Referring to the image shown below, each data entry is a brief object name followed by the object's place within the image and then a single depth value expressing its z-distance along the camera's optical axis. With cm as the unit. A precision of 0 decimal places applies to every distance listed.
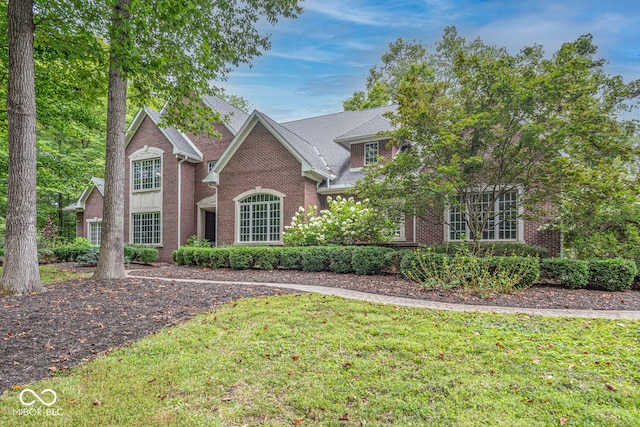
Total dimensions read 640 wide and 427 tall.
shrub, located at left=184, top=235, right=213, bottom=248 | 1568
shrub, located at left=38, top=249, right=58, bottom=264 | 1568
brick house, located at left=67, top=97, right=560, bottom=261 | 1386
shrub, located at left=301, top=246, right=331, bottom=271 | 1107
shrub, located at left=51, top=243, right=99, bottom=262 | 1641
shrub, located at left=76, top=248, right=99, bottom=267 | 1437
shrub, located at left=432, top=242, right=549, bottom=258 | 1070
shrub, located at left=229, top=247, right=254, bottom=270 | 1195
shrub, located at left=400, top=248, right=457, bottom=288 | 852
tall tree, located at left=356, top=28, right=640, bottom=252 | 804
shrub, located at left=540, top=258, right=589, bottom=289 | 838
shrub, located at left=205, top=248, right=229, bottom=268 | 1249
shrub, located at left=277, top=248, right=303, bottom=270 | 1150
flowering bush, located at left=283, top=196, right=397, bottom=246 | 1158
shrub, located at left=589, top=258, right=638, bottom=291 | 821
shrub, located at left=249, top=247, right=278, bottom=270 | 1173
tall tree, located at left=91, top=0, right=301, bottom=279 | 812
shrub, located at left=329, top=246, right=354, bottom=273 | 1066
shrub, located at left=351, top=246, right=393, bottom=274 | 1026
